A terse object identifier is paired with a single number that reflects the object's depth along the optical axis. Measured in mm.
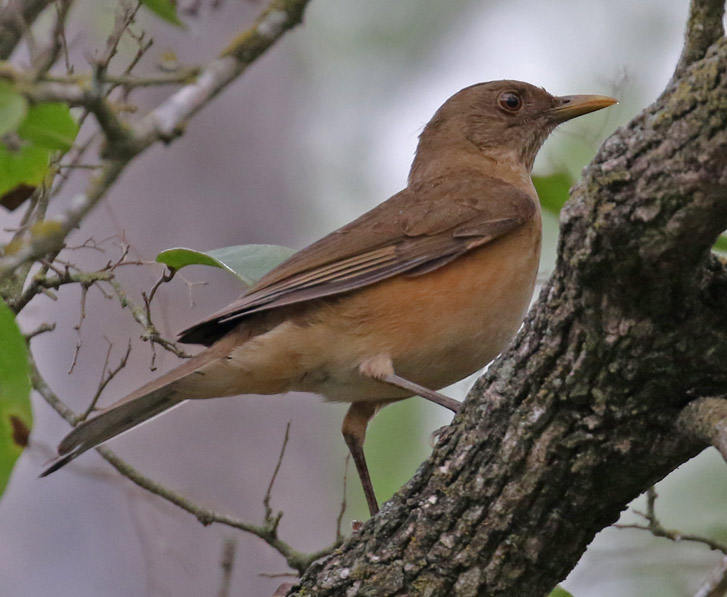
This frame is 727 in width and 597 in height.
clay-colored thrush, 8961
